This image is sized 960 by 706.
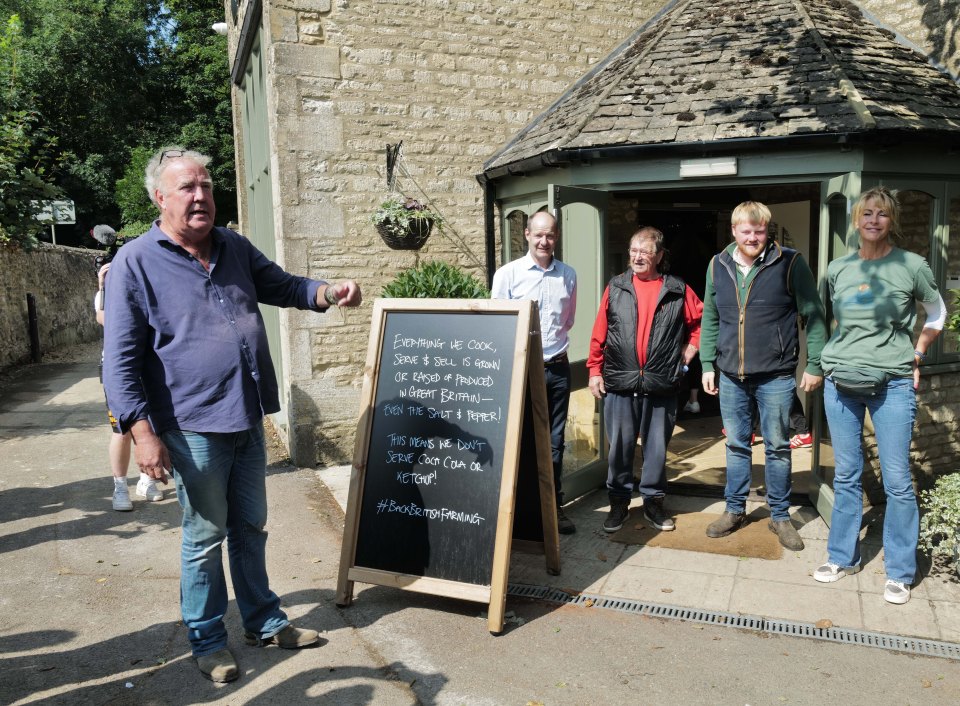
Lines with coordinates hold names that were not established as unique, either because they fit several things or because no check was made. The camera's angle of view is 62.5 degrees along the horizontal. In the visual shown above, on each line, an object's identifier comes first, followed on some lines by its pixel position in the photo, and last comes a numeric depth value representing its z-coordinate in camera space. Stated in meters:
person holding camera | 5.73
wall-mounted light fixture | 5.64
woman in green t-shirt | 4.00
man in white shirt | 4.86
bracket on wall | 7.12
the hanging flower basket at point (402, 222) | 6.85
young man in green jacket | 4.61
